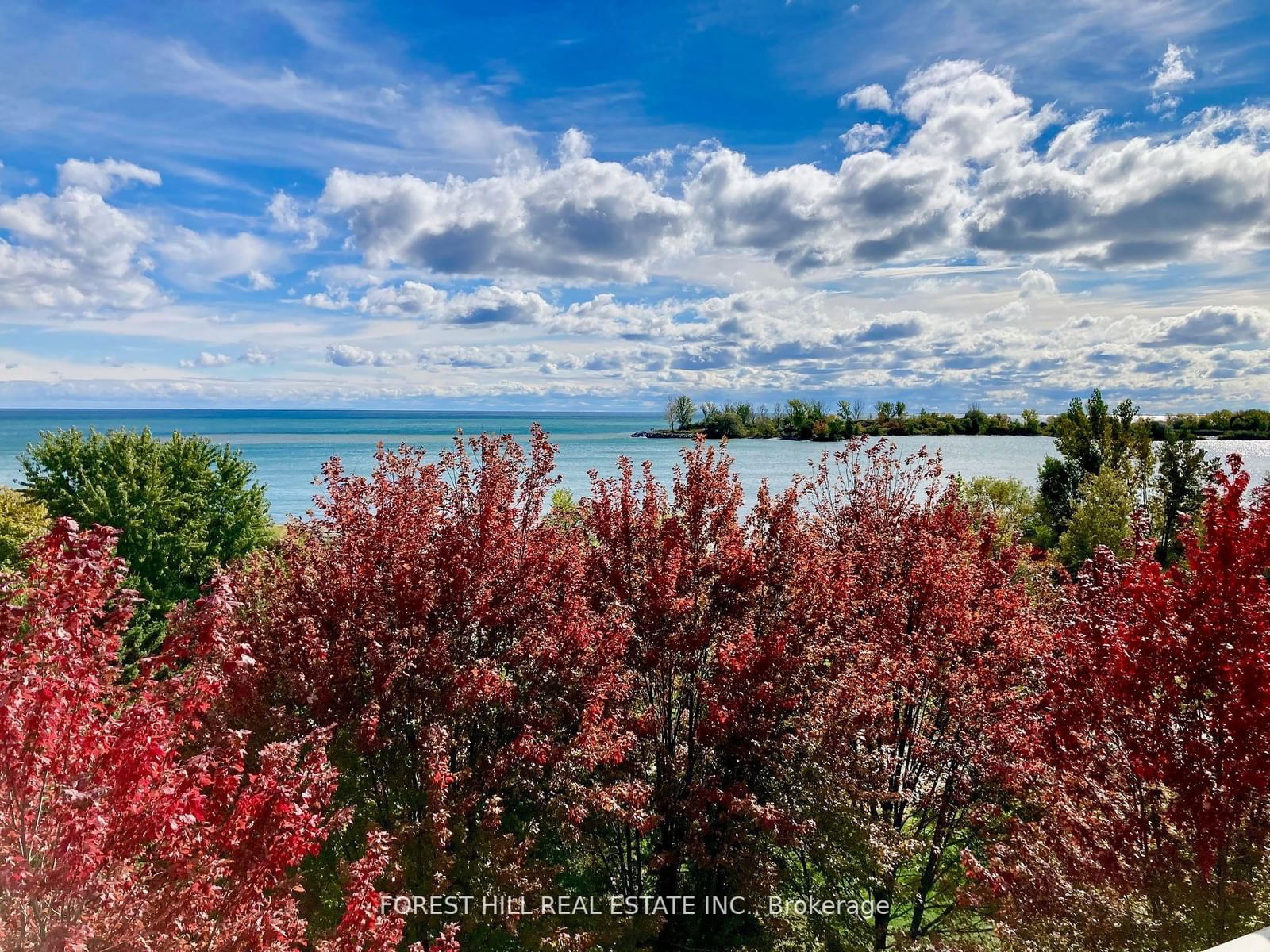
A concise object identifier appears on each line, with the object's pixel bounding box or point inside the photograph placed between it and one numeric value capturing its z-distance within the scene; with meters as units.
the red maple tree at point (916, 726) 8.05
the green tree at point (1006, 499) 32.91
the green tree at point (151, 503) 19.75
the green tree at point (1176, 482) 32.81
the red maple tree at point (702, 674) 8.24
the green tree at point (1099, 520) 28.38
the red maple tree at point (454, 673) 7.23
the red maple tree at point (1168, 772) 6.57
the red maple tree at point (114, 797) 3.99
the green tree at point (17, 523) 17.58
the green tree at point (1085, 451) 37.50
